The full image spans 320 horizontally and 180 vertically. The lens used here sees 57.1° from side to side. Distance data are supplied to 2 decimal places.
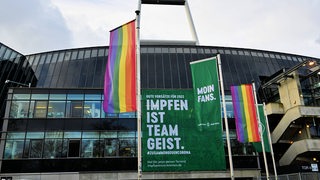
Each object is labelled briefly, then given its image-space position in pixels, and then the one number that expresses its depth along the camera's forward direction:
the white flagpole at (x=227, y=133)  17.80
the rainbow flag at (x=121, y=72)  15.59
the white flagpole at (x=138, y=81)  15.18
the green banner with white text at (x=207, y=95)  17.77
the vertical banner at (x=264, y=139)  30.67
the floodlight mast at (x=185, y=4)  66.24
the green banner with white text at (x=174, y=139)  26.94
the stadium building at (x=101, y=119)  33.47
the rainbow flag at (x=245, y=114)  23.06
